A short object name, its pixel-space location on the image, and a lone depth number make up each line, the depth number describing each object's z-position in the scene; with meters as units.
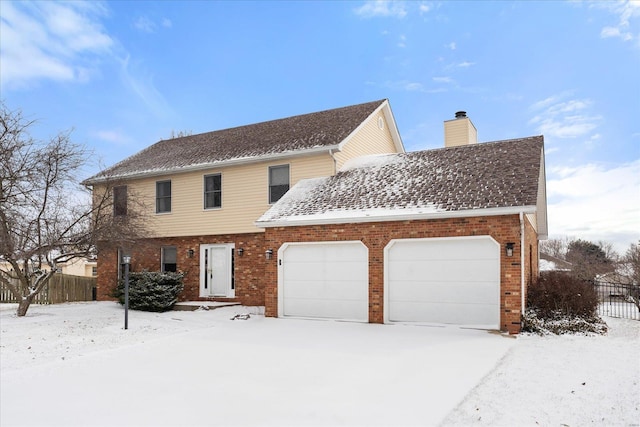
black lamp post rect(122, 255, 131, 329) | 12.19
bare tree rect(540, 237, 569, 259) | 52.25
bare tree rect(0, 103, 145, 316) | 14.17
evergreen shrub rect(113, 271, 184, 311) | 15.66
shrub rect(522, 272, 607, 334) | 10.58
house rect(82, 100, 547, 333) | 11.11
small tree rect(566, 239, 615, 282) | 29.95
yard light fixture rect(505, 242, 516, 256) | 10.54
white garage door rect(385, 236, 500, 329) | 10.92
